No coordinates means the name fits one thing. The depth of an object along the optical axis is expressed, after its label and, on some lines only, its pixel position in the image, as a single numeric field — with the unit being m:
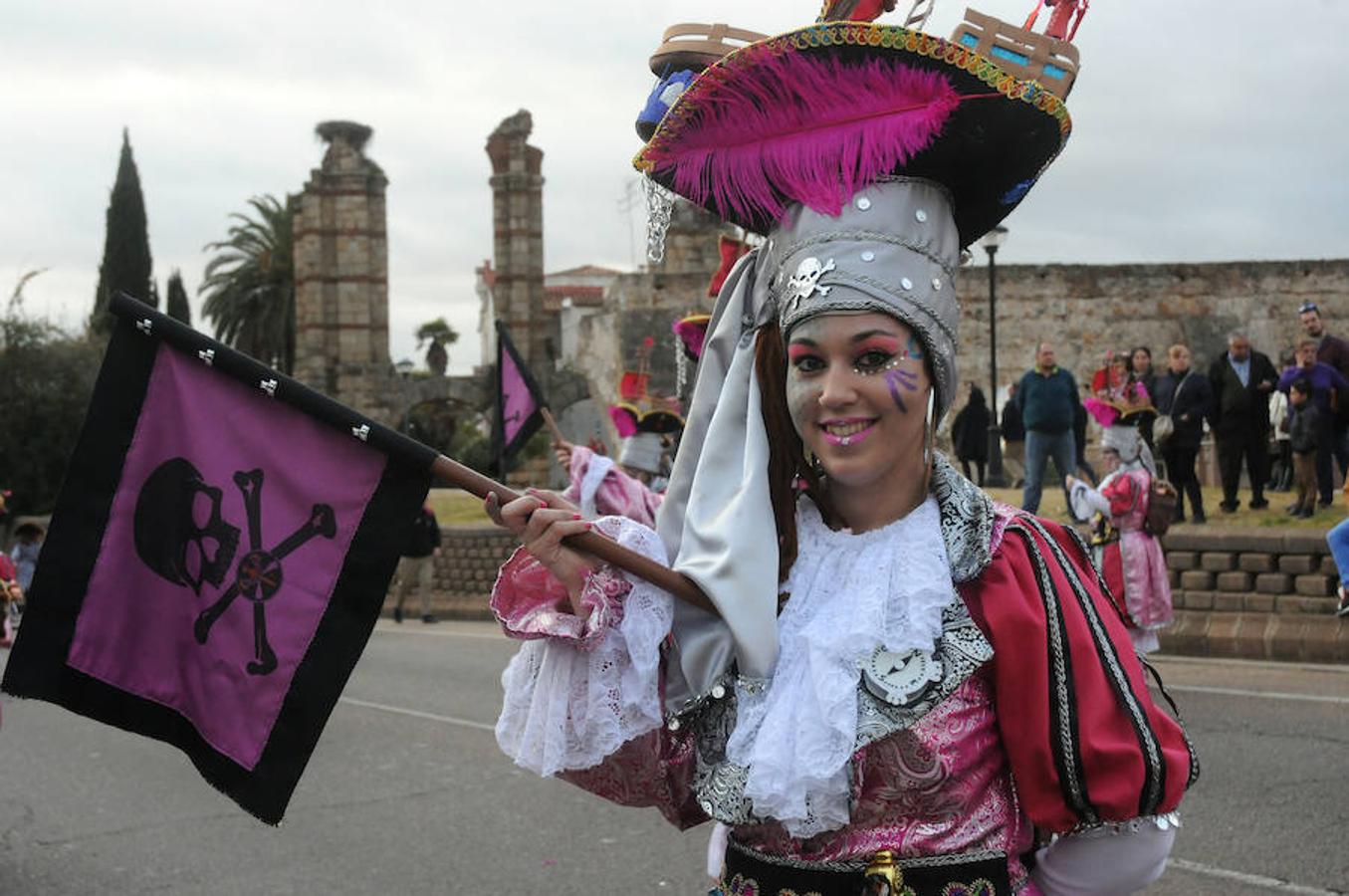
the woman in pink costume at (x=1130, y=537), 10.91
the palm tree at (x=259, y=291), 45.62
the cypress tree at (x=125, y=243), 45.88
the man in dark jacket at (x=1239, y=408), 15.16
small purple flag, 11.12
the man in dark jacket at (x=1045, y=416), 14.88
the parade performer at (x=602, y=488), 9.95
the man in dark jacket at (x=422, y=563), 18.70
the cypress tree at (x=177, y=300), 51.56
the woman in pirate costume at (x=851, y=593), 2.49
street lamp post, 22.41
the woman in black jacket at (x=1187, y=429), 15.03
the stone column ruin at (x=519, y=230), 35.75
